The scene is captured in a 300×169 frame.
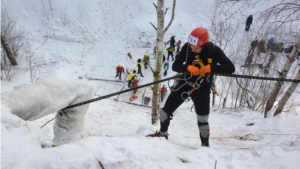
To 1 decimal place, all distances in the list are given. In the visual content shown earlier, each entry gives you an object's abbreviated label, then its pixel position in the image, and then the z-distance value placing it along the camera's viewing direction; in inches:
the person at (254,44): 592.7
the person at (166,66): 648.4
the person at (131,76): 607.0
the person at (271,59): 547.8
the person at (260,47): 575.4
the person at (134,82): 599.6
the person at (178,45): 717.3
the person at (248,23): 769.8
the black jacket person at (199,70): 141.3
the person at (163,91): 580.8
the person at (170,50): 687.8
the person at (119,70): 657.0
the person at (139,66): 647.9
